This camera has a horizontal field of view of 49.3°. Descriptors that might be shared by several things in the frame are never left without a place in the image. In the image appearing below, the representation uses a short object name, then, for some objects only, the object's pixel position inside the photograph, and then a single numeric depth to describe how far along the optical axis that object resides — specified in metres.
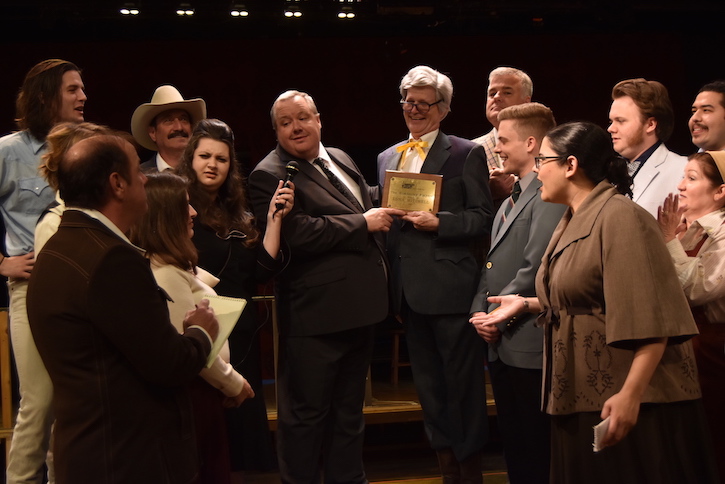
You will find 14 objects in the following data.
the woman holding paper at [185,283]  2.39
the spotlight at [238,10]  6.25
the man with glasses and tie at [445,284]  3.40
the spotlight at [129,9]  6.18
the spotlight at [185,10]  6.25
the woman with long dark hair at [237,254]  3.21
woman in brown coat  2.10
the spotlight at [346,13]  6.37
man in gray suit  2.97
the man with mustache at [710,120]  3.50
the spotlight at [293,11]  6.35
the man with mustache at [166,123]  3.62
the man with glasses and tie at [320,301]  3.26
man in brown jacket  1.86
